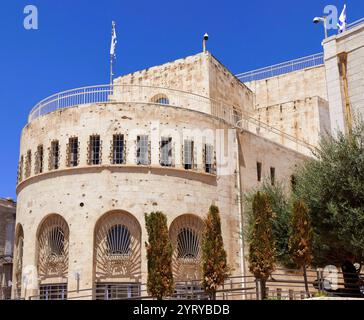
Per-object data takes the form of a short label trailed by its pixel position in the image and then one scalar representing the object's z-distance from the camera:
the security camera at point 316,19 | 30.75
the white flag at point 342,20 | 28.57
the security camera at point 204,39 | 35.25
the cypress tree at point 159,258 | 18.72
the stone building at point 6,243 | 39.28
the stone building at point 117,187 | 25.53
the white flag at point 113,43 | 37.22
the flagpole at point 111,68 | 36.66
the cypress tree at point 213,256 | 18.38
